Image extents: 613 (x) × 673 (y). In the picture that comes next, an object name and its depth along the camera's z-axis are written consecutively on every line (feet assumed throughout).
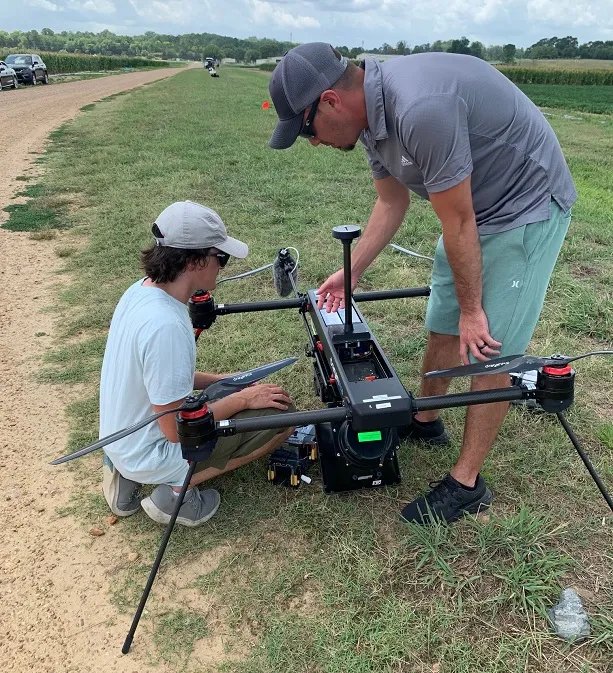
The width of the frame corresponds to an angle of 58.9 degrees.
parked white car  83.35
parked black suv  92.89
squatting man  6.88
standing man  5.94
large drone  5.88
